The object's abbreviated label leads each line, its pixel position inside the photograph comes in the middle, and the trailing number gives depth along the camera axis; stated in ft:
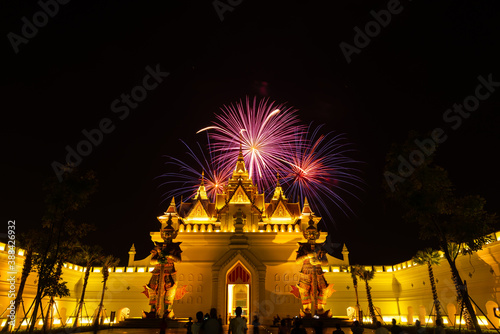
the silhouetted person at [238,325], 32.91
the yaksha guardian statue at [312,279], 92.53
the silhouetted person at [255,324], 54.65
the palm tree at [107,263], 110.87
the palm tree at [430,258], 94.02
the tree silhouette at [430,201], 59.31
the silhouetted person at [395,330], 40.40
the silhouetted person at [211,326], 30.17
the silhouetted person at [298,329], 31.42
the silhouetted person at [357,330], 40.25
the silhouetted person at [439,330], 43.39
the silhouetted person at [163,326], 47.48
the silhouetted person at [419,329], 46.38
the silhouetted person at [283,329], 39.37
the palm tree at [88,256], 106.32
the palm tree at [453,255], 72.87
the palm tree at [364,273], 112.98
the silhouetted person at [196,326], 34.85
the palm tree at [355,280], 115.04
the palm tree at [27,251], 82.72
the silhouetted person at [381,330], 40.35
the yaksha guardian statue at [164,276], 87.86
